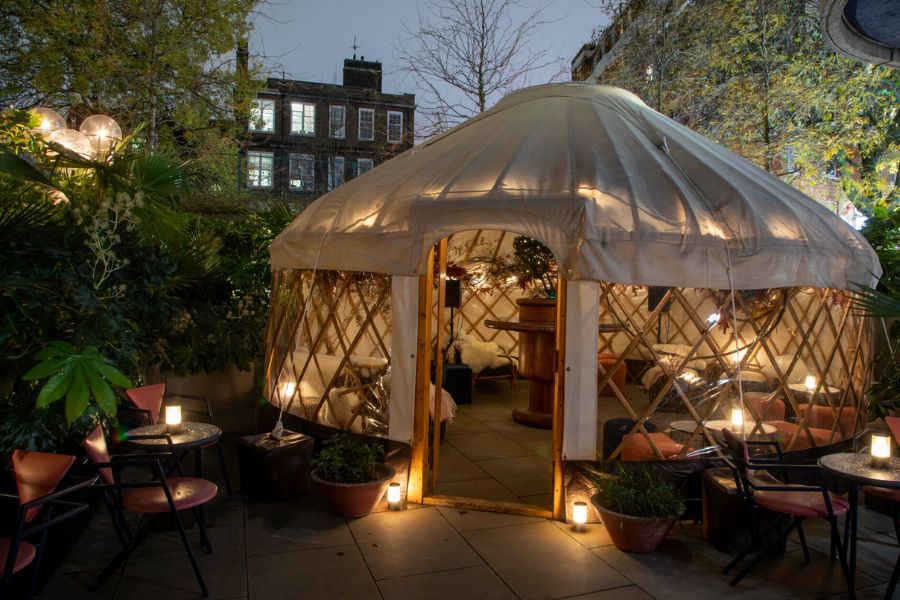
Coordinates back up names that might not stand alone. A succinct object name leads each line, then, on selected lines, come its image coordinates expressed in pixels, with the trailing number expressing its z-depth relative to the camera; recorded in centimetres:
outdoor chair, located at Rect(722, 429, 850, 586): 268
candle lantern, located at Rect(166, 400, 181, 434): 313
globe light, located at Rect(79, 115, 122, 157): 393
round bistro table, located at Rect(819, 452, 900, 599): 252
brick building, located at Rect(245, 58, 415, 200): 1553
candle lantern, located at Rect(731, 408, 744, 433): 341
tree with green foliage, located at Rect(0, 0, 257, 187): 693
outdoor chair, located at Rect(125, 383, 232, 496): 344
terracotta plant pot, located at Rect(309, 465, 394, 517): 332
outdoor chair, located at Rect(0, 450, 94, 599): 200
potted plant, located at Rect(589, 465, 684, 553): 297
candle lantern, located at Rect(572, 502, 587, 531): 325
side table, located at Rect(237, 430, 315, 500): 357
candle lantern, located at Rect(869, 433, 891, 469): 272
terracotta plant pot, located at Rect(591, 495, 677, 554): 296
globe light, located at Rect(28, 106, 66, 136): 348
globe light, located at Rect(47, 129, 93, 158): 354
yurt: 329
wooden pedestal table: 540
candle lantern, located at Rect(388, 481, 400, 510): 347
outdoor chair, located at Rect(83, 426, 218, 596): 254
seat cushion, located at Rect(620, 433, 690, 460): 351
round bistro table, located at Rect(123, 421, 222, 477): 289
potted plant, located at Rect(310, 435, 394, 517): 333
